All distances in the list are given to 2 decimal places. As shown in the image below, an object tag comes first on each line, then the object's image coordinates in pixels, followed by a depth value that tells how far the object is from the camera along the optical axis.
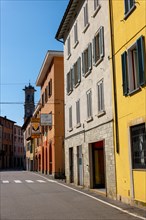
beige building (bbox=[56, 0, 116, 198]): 16.62
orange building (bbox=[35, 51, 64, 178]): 33.44
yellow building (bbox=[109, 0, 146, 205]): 12.16
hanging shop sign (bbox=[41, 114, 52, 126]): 32.47
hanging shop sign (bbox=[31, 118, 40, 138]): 41.26
